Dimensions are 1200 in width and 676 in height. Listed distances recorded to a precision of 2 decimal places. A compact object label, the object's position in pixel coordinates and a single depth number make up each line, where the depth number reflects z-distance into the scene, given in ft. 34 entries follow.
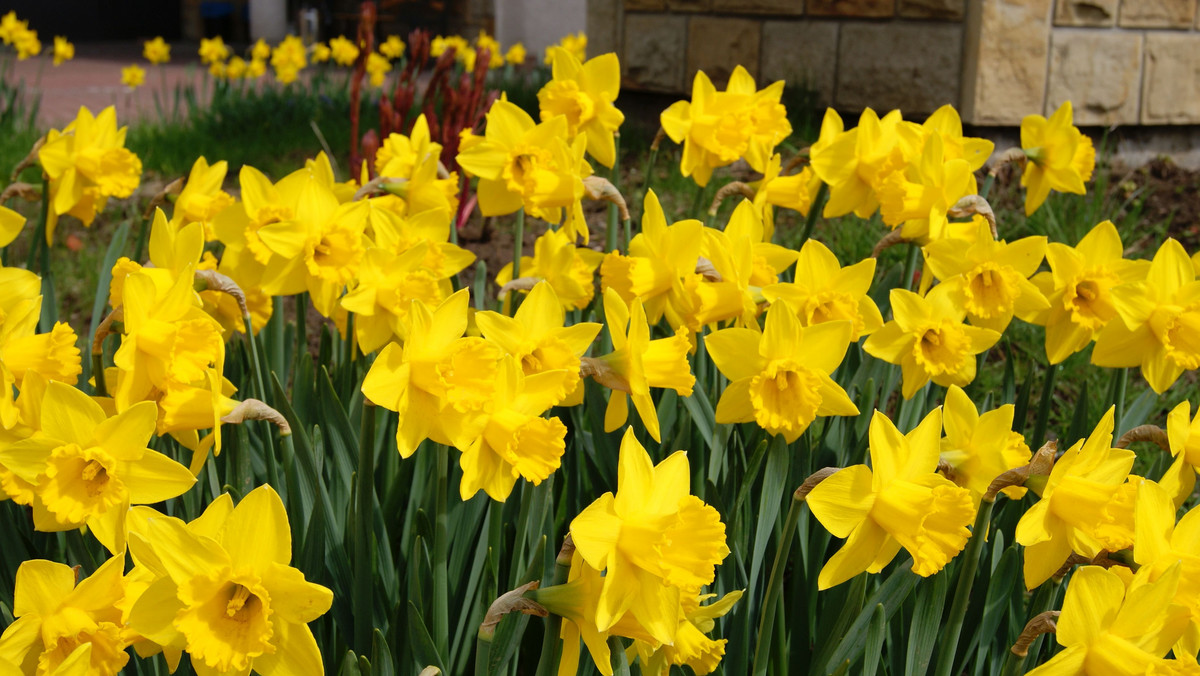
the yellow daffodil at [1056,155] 6.85
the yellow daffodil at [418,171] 6.47
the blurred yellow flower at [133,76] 21.30
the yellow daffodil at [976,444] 5.61
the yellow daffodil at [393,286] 5.85
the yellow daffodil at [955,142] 6.68
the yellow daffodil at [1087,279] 6.12
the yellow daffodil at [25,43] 21.13
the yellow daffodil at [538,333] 5.58
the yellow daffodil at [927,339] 5.99
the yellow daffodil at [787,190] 6.76
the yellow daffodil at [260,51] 22.35
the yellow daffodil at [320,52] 24.84
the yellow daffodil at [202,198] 6.54
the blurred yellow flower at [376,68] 20.68
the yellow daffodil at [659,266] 5.93
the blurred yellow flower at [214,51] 22.22
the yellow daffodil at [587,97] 6.67
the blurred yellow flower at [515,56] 23.73
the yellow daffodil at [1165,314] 5.94
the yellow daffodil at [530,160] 6.25
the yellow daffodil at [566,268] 6.28
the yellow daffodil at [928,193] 6.32
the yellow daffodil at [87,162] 6.77
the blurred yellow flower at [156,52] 23.12
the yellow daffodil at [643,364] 5.60
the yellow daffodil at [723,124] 6.69
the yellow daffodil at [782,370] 5.66
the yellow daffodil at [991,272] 6.07
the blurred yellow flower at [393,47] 22.18
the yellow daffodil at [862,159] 6.53
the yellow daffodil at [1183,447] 5.54
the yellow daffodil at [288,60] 20.30
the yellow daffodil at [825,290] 5.97
